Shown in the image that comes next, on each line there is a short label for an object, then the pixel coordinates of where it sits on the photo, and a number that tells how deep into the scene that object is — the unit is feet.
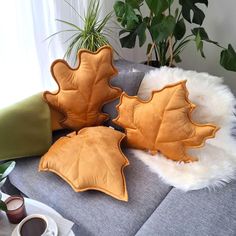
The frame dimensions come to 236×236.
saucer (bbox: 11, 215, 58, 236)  2.85
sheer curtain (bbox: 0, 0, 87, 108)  5.21
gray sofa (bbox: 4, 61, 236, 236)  3.18
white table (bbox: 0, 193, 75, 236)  2.99
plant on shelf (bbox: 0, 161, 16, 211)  2.98
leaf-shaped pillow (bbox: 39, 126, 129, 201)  3.66
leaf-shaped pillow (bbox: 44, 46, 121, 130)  4.53
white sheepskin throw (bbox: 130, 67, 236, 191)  3.69
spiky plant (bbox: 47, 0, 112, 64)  5.68
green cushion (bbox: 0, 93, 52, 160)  4.13
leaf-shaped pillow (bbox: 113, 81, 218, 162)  3.82
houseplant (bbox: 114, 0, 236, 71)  5.17
